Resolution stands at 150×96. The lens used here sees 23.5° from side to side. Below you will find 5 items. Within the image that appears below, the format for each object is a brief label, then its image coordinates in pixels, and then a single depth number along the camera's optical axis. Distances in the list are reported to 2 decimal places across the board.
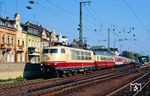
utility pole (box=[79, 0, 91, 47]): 47.19
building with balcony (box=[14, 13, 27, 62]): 70.81
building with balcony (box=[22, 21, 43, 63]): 76.06
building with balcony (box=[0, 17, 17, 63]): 64.38
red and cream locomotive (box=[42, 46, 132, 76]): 35.66
